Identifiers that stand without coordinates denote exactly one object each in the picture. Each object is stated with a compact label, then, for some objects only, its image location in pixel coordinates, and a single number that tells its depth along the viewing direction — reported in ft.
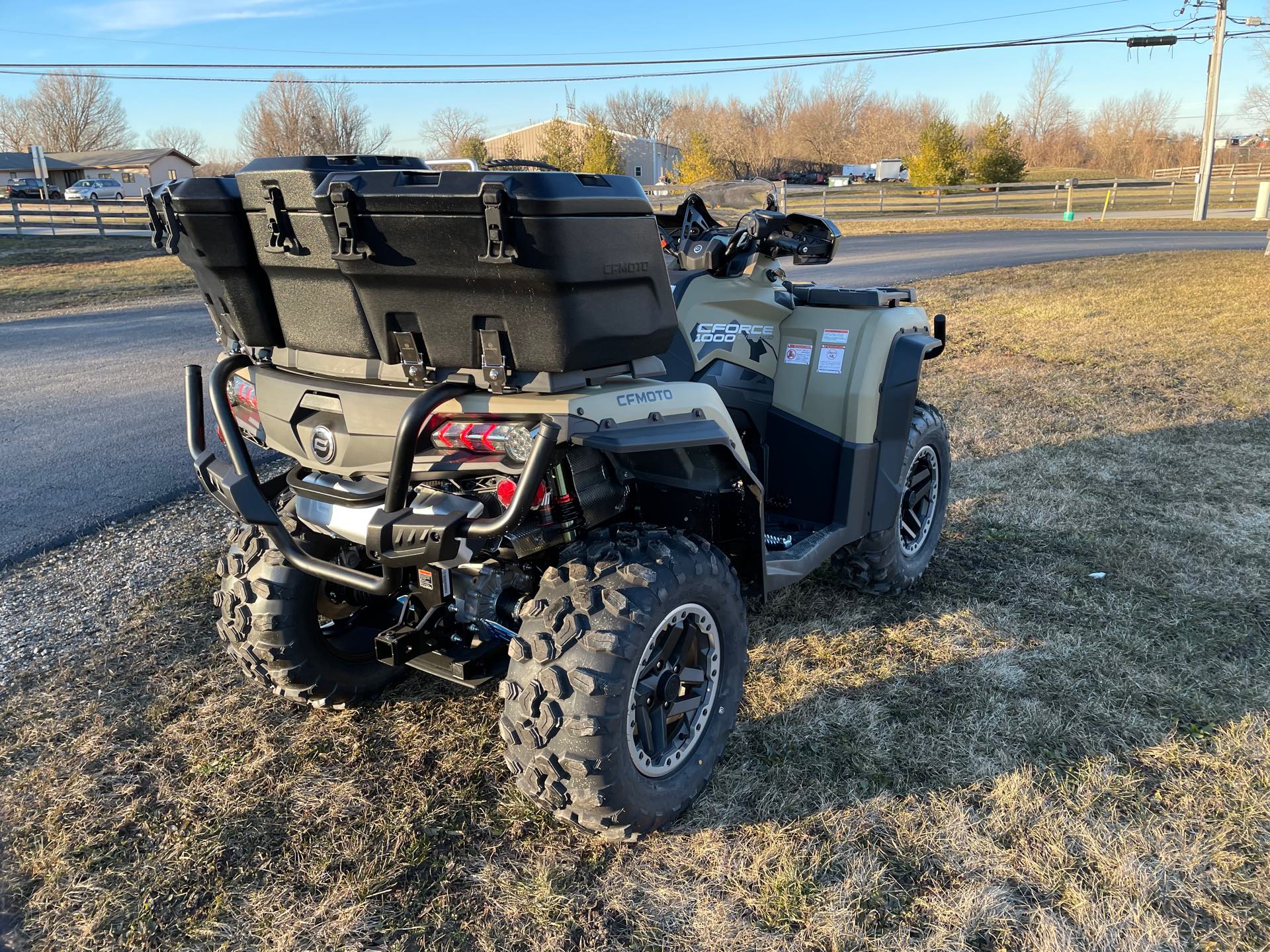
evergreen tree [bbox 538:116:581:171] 116.17
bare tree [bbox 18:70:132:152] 248.52
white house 208.74
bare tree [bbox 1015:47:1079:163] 273.13
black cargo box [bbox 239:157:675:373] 6.58
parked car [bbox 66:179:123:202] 155.43
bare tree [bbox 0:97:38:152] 254.06
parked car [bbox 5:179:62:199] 156.69
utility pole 88.48
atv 6.94
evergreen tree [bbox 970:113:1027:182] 141.69
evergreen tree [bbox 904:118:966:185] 137.90
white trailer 219.20
